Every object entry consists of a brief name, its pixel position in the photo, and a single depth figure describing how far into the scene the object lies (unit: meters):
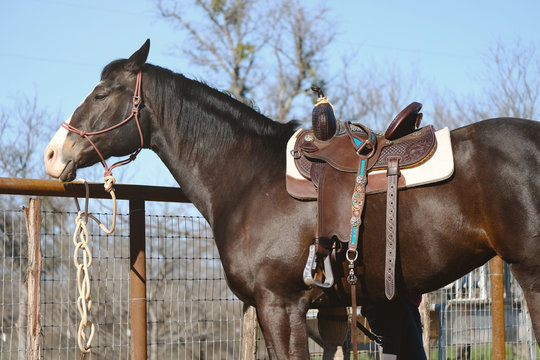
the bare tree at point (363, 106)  20.81
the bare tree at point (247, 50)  22.20
